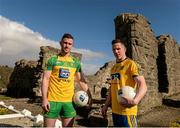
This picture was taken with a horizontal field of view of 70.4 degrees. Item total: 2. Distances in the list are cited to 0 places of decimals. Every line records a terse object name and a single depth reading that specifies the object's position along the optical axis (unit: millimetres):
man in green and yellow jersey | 2138
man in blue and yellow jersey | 1935
